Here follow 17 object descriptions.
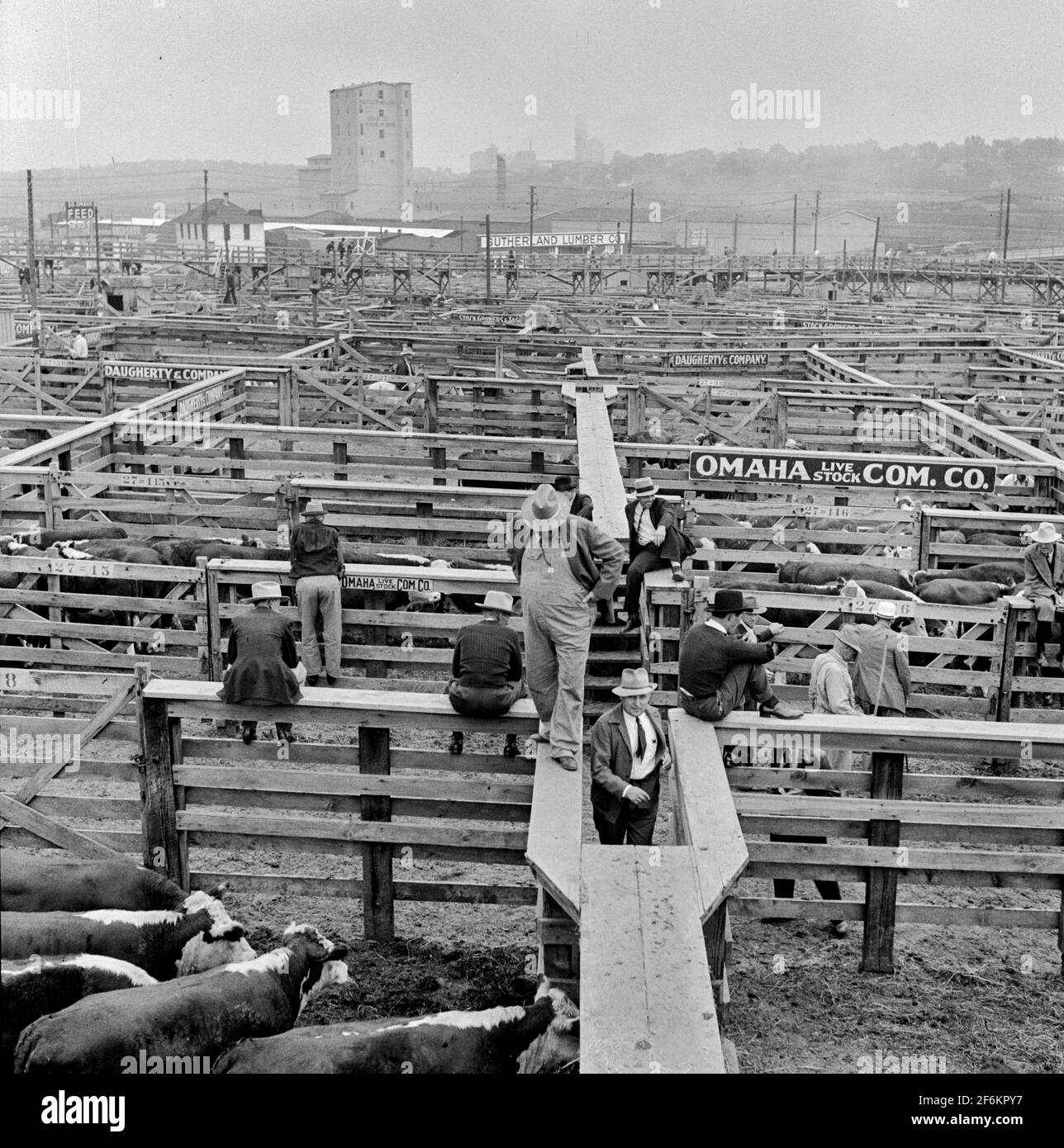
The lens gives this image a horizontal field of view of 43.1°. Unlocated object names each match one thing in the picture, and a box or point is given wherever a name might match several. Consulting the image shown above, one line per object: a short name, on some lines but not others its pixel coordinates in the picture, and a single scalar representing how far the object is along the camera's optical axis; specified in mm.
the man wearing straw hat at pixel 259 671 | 7980
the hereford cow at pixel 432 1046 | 5969
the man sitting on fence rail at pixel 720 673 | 7855
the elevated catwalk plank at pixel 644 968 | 5027
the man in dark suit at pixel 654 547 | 12018
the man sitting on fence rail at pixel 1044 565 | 12188
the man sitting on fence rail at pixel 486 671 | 7922
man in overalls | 7691
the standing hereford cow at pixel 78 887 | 7336
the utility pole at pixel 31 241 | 37862
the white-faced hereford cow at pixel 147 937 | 6883
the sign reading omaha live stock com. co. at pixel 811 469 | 15184
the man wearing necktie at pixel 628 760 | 7727
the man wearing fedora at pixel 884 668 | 10008
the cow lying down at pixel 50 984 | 6391
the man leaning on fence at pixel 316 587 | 11172
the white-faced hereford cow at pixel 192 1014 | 5926
